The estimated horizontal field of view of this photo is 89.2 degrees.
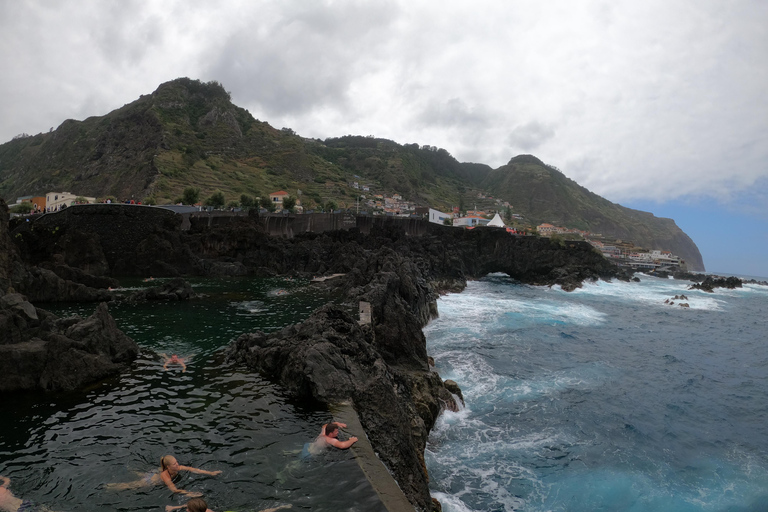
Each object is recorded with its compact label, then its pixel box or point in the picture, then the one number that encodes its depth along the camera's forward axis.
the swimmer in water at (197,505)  5.50
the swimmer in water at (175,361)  12.89
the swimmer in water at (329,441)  7.54
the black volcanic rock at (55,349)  10.39
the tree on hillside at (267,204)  73.34
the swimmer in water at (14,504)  5.90
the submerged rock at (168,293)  25.58
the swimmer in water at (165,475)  6.61
